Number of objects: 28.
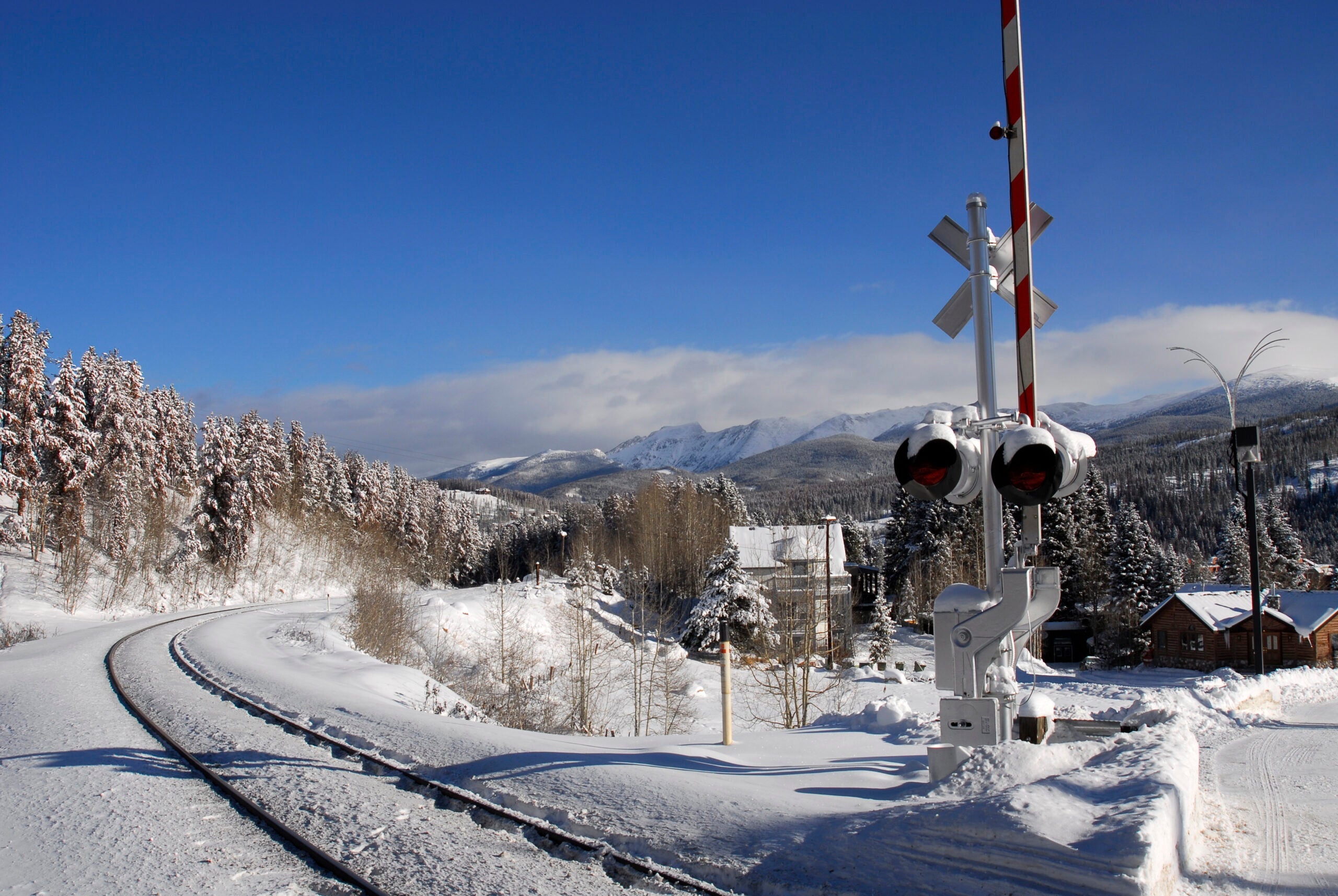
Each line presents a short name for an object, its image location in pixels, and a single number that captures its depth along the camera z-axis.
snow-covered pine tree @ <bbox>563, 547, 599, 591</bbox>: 50.50
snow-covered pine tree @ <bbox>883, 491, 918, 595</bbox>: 70.00
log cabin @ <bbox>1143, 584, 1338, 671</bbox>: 41.59
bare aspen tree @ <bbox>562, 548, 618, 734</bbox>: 25.06
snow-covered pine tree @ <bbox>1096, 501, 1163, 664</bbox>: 50.72
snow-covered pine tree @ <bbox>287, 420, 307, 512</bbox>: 76.00
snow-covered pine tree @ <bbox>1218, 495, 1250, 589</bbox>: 57.97
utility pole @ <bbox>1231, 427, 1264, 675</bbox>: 16.83
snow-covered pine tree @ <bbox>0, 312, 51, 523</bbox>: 44.06
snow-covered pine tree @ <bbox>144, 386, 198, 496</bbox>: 61.12
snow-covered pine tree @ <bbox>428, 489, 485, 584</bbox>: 93.94
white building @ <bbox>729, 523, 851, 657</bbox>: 46.72
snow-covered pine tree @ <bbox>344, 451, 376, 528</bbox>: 87.25
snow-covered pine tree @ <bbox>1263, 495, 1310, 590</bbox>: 58.06
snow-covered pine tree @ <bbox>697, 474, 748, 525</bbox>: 81.56
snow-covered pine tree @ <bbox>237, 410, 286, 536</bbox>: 61.72
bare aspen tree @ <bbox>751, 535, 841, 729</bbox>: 21.30
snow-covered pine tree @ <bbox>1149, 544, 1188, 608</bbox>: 54.88
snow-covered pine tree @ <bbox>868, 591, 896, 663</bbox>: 46.81
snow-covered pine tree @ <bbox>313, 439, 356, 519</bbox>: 80.62
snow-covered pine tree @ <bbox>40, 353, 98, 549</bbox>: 45.69
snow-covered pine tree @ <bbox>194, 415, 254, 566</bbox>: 53.22
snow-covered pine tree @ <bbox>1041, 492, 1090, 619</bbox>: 55.38
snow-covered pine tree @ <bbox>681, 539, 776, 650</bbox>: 44.25
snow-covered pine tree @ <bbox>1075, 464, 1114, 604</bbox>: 57.03
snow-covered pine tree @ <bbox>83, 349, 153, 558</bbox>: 48.97
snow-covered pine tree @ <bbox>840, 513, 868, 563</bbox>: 84.31
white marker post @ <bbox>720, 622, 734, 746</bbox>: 9.29
